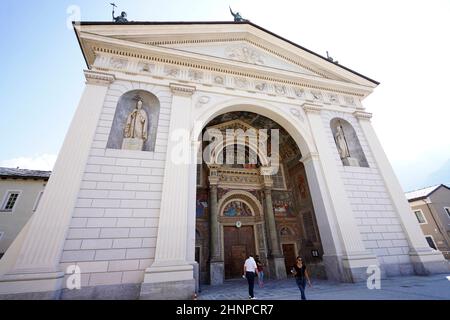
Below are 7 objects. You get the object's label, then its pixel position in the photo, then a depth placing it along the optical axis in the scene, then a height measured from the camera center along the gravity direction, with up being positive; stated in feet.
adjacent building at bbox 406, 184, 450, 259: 66.85 +10.19
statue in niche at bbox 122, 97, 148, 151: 23.06 +14.05
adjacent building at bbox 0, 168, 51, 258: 47.88 +14.74
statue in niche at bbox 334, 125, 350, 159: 31.23 +15.28
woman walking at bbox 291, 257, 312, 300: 15.99 -1.66
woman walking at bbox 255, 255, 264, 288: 25.57 -2.46
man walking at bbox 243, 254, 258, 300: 17.94 -1.55
